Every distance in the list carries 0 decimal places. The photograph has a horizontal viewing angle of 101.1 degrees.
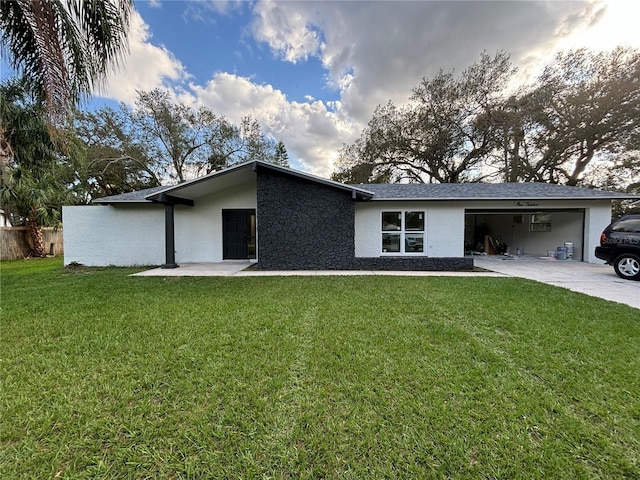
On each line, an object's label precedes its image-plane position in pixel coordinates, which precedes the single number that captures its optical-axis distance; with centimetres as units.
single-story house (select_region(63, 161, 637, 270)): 911
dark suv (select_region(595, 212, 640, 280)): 741
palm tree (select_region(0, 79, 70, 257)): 767
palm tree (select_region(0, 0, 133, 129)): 485
